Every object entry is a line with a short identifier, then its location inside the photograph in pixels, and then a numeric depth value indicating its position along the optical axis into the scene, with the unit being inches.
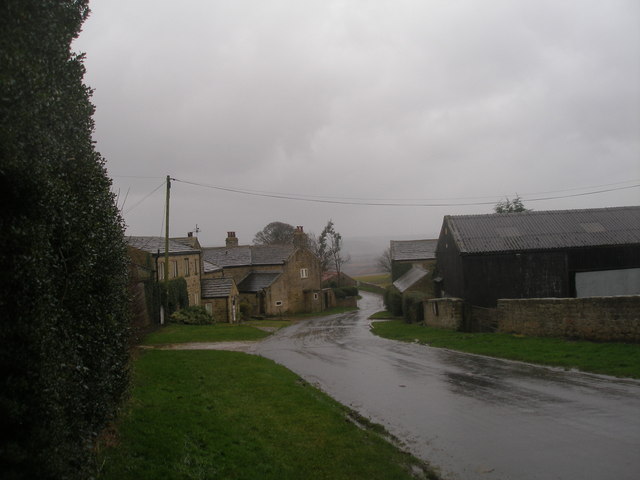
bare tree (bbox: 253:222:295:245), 3686.0
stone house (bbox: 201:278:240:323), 1715.1
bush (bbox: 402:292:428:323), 1379.2
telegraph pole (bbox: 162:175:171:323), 1238.9
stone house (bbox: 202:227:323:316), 2060.8
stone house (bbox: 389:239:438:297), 2056.5
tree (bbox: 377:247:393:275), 4341.0
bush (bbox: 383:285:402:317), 1740.9
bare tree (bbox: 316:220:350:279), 3400.6
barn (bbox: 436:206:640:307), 1088.8
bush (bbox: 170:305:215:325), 1403.8
